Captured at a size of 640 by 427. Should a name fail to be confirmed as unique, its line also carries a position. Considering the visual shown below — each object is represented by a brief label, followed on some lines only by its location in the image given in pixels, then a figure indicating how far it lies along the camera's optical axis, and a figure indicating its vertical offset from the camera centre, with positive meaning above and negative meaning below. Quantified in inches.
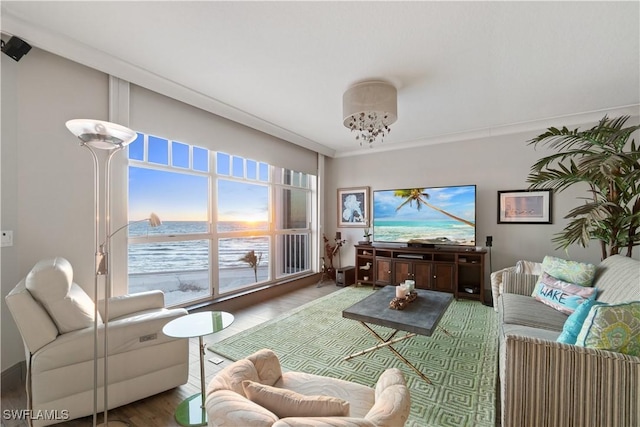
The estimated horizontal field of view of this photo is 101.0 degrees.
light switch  76.2 -6.9
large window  115.5 -4.2
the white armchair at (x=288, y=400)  30.0 -25.9
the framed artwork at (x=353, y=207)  208.1 +5.2
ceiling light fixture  101.8 +43.6
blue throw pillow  57.6 -25.0
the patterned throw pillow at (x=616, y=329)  47.9 -21.5
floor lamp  55.7 +16.3
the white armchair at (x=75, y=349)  58.0 -33.0
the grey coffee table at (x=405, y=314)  79.4 -33.6
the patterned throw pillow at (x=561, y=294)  85.1 -27.5
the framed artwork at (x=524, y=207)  150.0 +3.6
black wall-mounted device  75.0 +48.1
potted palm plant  88.2 +10.0
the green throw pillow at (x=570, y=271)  91.3 -21.3
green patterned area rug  69.0 -50.4
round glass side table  62.6 -28.2
